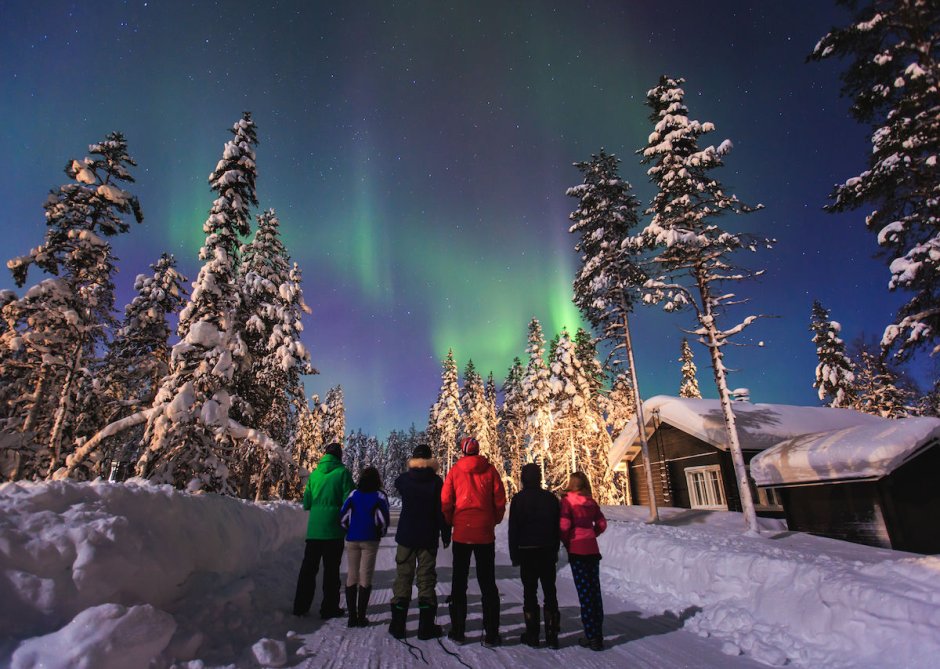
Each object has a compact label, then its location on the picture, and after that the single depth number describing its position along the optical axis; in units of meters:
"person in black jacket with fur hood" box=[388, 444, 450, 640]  5.20
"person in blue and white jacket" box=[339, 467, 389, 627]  5.71
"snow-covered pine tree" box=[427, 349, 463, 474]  48.78
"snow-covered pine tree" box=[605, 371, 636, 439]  42.91
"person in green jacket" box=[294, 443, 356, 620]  5.92
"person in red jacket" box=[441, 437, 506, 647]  5.15
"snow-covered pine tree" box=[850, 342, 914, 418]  35.25
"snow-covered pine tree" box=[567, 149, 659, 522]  21.23
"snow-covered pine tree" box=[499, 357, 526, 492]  51.84
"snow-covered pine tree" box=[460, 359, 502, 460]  46.91
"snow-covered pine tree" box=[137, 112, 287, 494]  13.45
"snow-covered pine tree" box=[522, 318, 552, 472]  33.34
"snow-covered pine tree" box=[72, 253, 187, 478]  20.05
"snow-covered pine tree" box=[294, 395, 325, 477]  49.34
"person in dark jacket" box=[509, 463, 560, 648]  5.18
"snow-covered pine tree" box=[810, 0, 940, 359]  11.08
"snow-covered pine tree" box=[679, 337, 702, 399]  44.56
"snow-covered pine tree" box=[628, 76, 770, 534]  16.05
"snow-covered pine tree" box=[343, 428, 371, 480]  104.88
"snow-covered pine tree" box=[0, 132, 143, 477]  15.30
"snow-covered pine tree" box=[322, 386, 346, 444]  64.81
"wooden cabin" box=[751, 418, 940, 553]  13.36
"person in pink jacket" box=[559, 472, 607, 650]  5.17
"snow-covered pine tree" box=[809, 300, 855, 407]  34.00
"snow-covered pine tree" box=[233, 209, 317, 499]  19.56
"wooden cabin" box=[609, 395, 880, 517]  20.83
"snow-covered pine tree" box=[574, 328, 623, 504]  32.97
